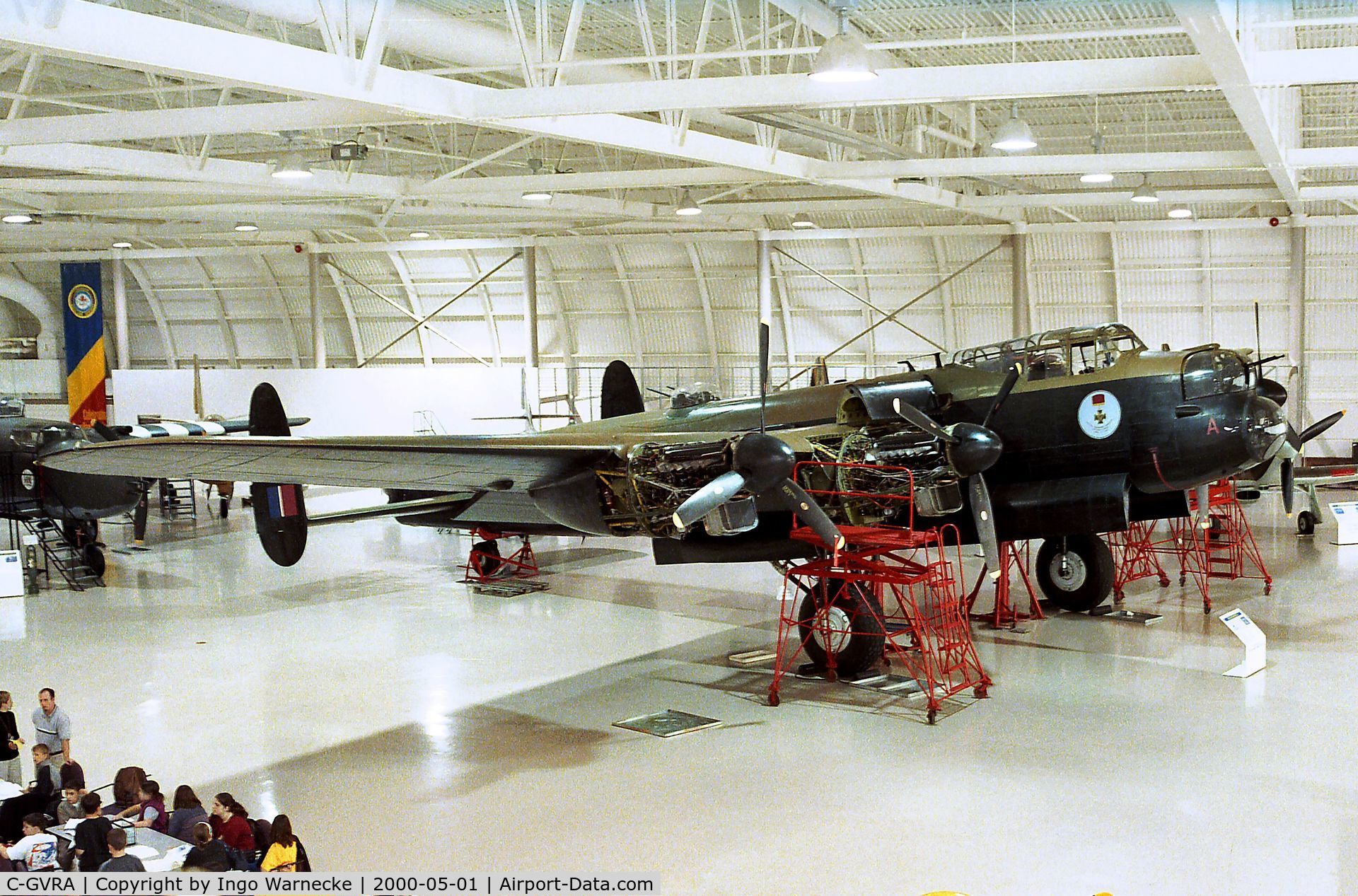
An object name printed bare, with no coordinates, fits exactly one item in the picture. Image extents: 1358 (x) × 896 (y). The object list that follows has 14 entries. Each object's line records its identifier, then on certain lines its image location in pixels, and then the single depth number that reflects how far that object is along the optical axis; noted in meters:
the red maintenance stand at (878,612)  13.17
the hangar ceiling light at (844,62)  11.39
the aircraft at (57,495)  22.27
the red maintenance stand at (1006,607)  16.77
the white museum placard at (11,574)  20.75
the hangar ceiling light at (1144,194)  23.72
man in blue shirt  10.20
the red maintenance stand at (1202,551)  18.75
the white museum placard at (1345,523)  23.23
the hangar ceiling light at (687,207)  25.83
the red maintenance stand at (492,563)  21.53
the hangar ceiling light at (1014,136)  16.98
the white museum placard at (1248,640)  13.95
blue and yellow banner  37.06
